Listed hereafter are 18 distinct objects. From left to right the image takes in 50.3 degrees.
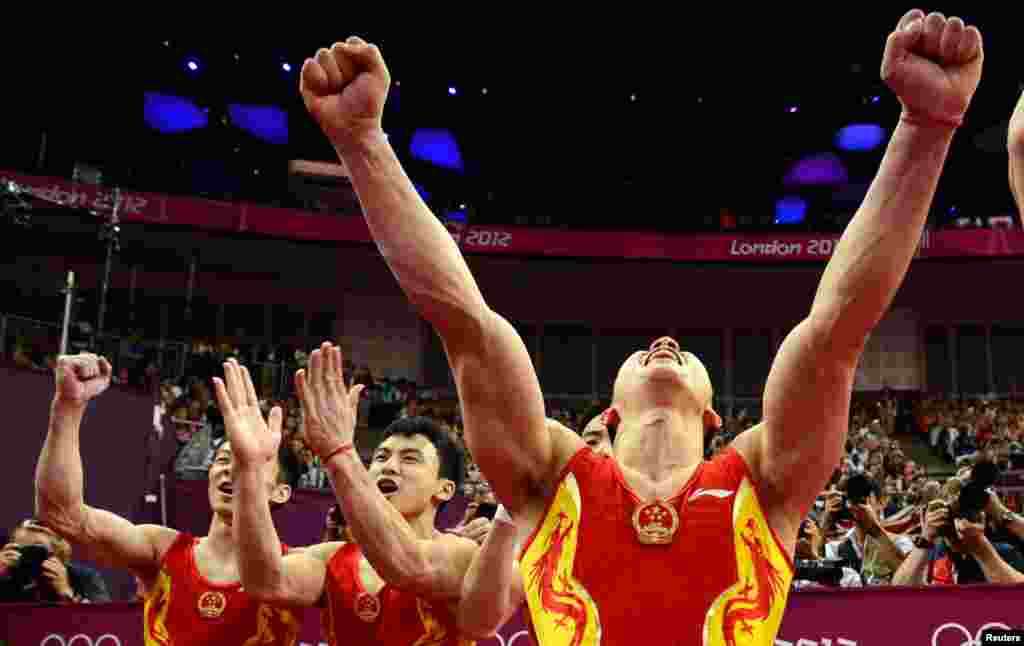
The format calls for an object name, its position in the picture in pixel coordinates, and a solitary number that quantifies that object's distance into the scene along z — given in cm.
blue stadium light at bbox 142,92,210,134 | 2494
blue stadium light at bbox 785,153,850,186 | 2689
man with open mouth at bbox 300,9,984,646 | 204
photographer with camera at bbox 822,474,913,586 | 553
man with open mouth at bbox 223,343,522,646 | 312
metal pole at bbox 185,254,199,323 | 2306
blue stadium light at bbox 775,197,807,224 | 2673
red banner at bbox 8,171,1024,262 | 2144
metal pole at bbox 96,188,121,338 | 1284
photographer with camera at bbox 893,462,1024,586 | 461
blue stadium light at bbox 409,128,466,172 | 2664
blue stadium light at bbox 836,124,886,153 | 2625
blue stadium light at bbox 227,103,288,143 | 2597
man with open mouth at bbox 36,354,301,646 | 440
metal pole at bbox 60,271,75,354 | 1141
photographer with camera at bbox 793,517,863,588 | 533
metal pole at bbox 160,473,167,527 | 1178
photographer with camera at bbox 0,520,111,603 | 570
